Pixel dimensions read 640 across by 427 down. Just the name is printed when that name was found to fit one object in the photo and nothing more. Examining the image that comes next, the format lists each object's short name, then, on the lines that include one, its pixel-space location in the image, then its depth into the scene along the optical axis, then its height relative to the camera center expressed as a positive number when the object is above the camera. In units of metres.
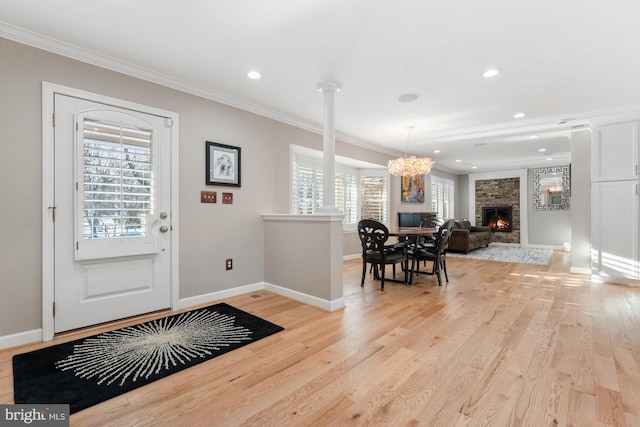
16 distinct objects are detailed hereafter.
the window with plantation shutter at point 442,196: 8.33 +0.51
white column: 3.17 +0.74
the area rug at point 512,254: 6.16 -1.01
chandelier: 4.90 +0.81
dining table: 3.99 -0.30
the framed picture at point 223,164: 3.31 +0.57
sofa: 7.01 -0.63
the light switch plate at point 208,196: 3.27 +0.18
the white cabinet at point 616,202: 4.03 +0.17
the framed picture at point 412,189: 7.06 +0.60
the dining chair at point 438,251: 4.06 -0.57
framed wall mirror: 7.91 +0.70
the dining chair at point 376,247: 3.73 -0.47
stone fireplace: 8.69 +0.22
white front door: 2.44 -0.01
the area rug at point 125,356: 1.66 -1.04
